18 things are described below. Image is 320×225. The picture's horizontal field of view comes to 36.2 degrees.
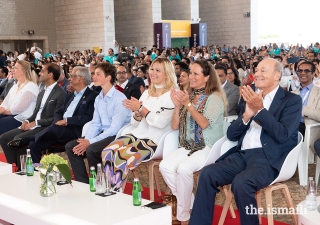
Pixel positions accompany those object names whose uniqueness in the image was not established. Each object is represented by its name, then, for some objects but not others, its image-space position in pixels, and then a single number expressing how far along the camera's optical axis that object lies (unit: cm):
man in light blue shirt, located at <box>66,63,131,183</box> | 449
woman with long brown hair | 361
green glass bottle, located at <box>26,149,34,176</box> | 371
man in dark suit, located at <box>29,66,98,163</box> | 492
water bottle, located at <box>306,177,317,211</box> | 267
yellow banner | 2282
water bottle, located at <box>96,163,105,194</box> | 316
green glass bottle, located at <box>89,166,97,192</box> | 322
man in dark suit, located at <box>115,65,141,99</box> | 623
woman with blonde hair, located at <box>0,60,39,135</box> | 588
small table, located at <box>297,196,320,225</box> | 247
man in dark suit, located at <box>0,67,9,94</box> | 903
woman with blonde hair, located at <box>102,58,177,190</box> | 402
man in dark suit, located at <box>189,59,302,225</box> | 312
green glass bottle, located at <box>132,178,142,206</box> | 284
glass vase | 315
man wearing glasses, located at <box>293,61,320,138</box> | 459
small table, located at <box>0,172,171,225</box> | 268
